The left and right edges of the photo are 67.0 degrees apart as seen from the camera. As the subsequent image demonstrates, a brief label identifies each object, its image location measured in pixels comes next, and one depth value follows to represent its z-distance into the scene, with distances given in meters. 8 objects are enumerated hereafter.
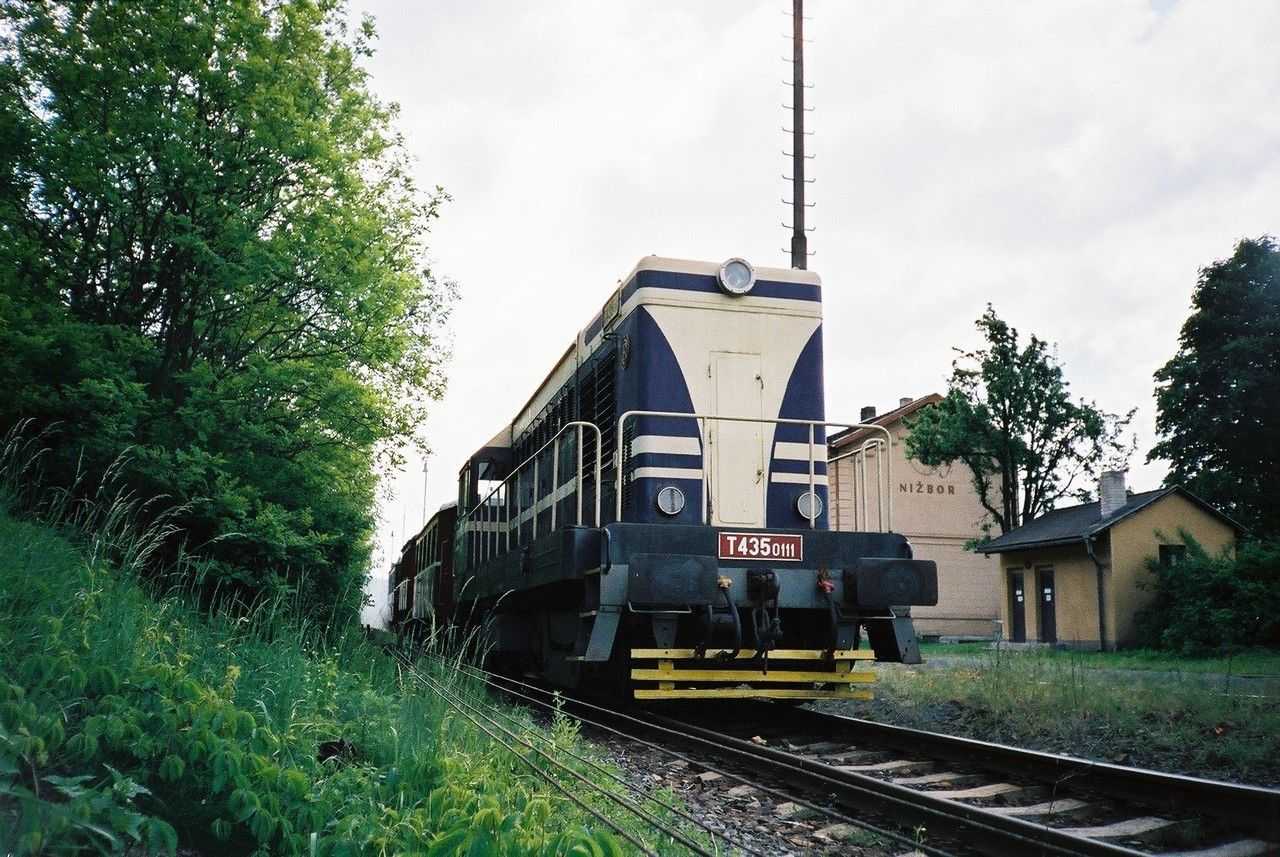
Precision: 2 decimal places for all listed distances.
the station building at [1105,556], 22.44
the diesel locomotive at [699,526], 6.89
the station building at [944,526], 31.52
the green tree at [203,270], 7.90
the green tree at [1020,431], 29.17
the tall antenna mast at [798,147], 14.01
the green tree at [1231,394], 27.89
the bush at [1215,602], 18.83
